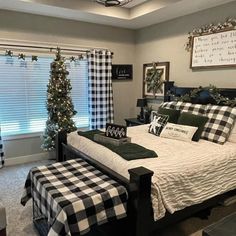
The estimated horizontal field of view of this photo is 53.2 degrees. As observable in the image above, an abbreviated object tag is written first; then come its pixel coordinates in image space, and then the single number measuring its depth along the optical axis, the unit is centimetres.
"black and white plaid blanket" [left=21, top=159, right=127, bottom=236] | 167
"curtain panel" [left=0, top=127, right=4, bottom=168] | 385
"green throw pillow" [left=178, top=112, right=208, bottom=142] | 291
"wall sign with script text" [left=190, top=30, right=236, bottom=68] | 338
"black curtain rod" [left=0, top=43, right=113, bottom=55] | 379
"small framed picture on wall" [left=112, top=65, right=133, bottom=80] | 494
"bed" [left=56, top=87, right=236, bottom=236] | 184
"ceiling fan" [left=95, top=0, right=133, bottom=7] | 276
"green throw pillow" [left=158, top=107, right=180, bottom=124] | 329
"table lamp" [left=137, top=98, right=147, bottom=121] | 466
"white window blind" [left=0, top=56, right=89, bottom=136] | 390
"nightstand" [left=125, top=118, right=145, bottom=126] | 451
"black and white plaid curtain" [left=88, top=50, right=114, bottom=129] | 456
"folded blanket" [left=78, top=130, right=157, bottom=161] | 224
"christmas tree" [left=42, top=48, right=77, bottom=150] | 395
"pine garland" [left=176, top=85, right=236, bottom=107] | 316
